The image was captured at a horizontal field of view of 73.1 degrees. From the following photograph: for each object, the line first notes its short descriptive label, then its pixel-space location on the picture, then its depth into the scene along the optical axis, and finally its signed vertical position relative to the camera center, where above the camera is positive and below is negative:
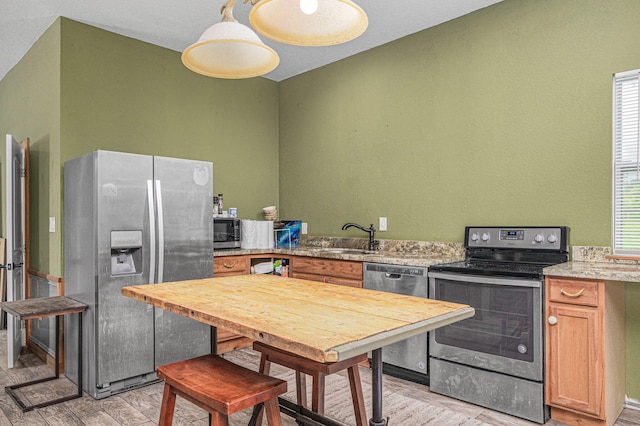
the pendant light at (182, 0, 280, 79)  2.10 +0.77
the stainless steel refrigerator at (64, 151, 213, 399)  3.00 -0.31
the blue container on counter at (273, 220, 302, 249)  4.67 -0.22
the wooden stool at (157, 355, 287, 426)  1.57 -0.68
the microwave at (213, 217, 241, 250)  4.04 -0.19
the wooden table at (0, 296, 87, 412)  2.80 -0.66
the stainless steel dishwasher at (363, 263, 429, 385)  3.04 -0.90
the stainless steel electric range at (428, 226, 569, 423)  2.52 -0.72
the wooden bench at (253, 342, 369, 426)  2.03 -0.76
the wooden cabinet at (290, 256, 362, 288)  3.48 -0.50
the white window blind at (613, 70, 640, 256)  2.73 +0.30
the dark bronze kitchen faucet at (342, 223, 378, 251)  3.97 -0.23
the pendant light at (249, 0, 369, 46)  1.78 +0.80
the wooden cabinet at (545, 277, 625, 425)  2.33 -0.78
